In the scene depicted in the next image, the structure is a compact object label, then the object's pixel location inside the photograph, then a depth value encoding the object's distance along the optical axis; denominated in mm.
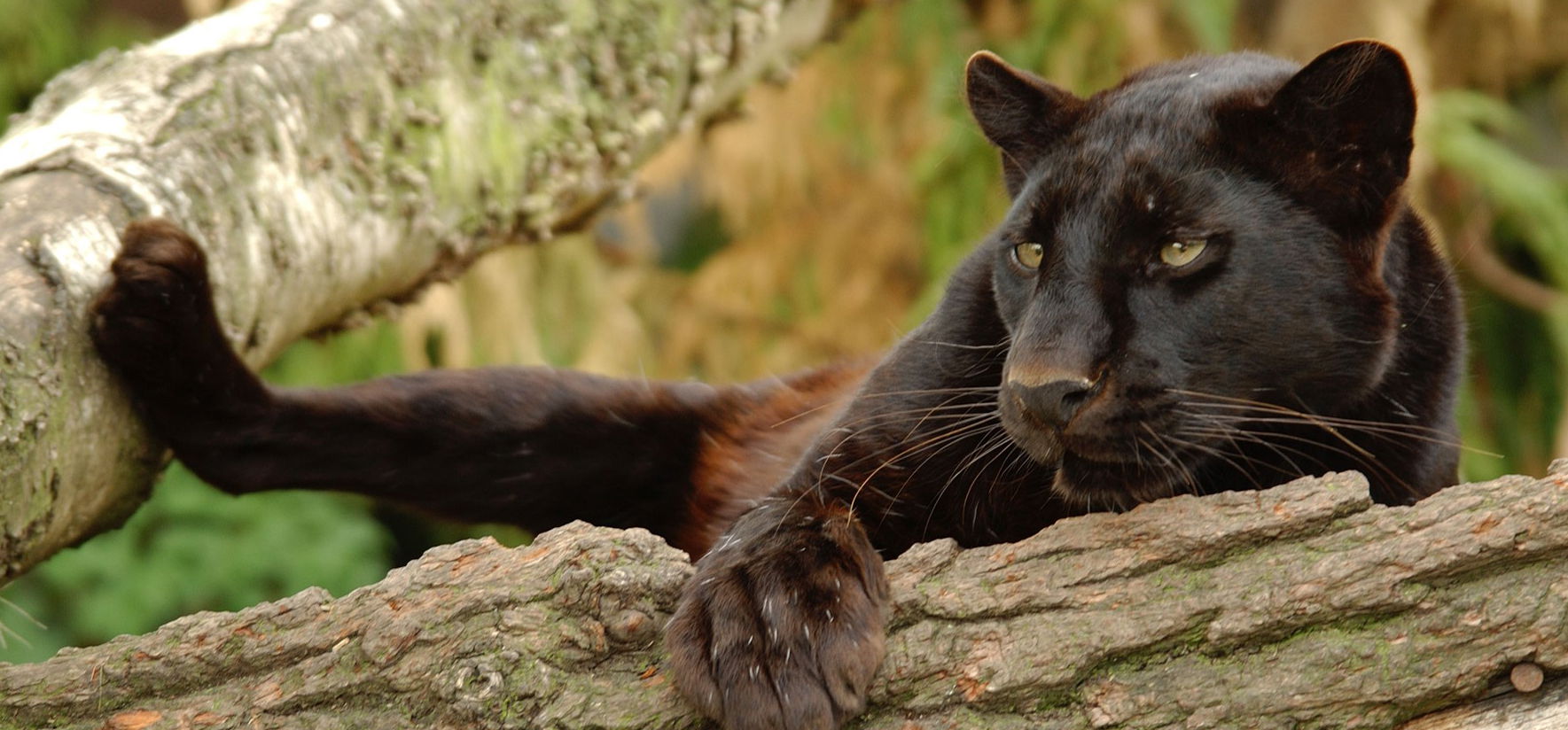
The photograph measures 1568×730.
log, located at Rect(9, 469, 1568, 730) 6037
